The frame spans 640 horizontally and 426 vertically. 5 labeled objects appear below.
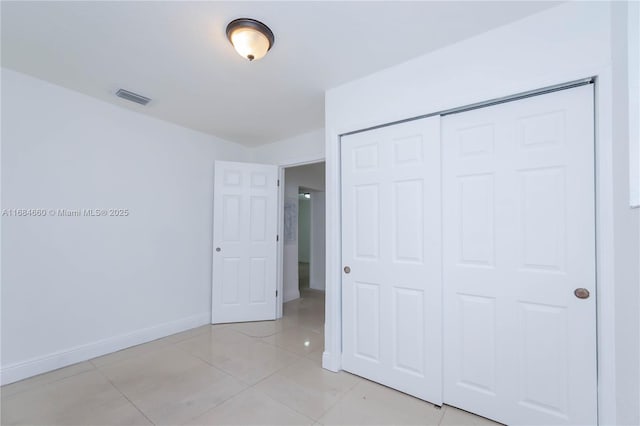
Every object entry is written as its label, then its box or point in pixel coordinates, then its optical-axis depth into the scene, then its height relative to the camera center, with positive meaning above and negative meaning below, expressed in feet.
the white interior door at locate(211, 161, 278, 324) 11.84 -1.36
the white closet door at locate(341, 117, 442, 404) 6.34 -1.11
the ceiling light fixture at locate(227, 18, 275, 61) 5.37 +3.77
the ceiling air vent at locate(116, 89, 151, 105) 8.26 +3.84
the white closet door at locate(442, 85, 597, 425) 4.92 -0.93
